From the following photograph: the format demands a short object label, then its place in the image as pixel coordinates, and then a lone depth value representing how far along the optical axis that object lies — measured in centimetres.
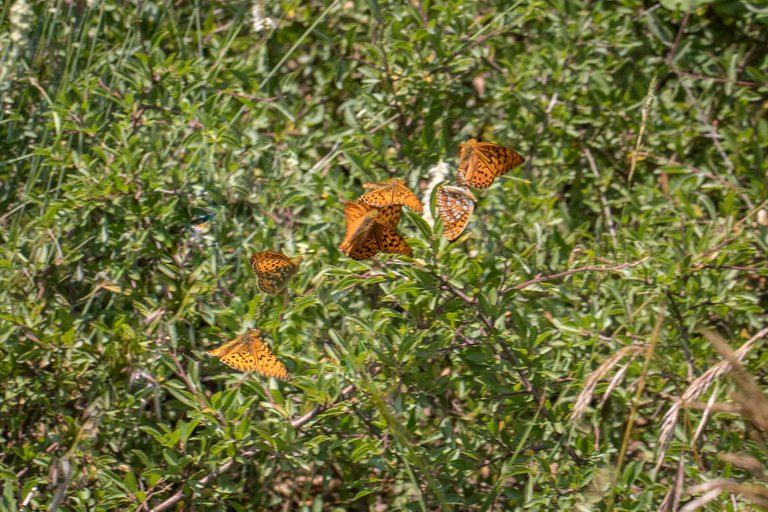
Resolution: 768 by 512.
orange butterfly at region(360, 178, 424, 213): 453
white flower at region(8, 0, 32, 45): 518
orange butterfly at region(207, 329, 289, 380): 438
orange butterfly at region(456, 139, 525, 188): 470
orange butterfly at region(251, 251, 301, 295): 476
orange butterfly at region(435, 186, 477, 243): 437
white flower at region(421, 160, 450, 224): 479
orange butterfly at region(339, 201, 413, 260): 429
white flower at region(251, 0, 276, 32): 574
